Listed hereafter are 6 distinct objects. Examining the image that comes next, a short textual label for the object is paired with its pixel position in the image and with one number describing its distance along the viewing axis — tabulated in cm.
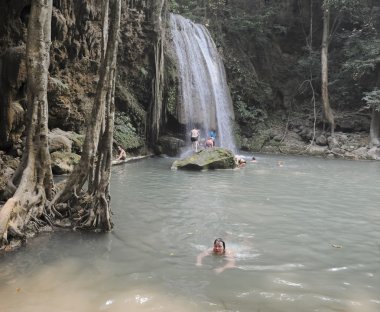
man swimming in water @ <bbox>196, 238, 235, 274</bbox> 562
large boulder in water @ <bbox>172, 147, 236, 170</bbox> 1523
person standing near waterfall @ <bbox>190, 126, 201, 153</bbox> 1981
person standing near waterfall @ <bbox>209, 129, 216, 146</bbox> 2055
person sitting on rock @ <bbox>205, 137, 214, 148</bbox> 1908
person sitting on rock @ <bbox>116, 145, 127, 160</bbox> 1658
